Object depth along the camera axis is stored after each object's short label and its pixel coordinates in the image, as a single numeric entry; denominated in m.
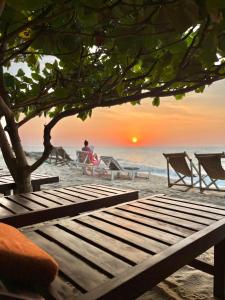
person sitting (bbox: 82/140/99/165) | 10.40
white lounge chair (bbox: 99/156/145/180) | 8.75
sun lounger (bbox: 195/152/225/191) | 5.80
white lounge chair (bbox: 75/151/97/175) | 9.50
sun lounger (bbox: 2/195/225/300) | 1.08
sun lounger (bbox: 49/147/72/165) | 12.22
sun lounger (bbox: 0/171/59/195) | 3.18
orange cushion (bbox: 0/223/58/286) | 0.90
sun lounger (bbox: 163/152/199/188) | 6.59
